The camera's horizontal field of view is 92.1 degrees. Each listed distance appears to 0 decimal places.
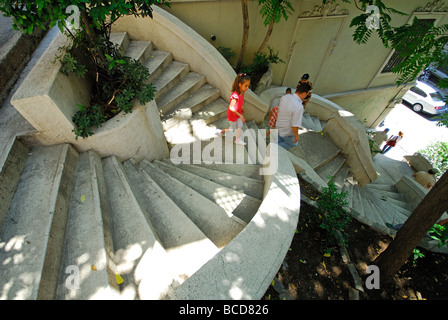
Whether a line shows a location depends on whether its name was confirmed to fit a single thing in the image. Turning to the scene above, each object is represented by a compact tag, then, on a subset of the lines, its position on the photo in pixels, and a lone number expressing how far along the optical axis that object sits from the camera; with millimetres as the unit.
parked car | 13627
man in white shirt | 4188
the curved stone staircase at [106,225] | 2180
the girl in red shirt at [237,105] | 3941
